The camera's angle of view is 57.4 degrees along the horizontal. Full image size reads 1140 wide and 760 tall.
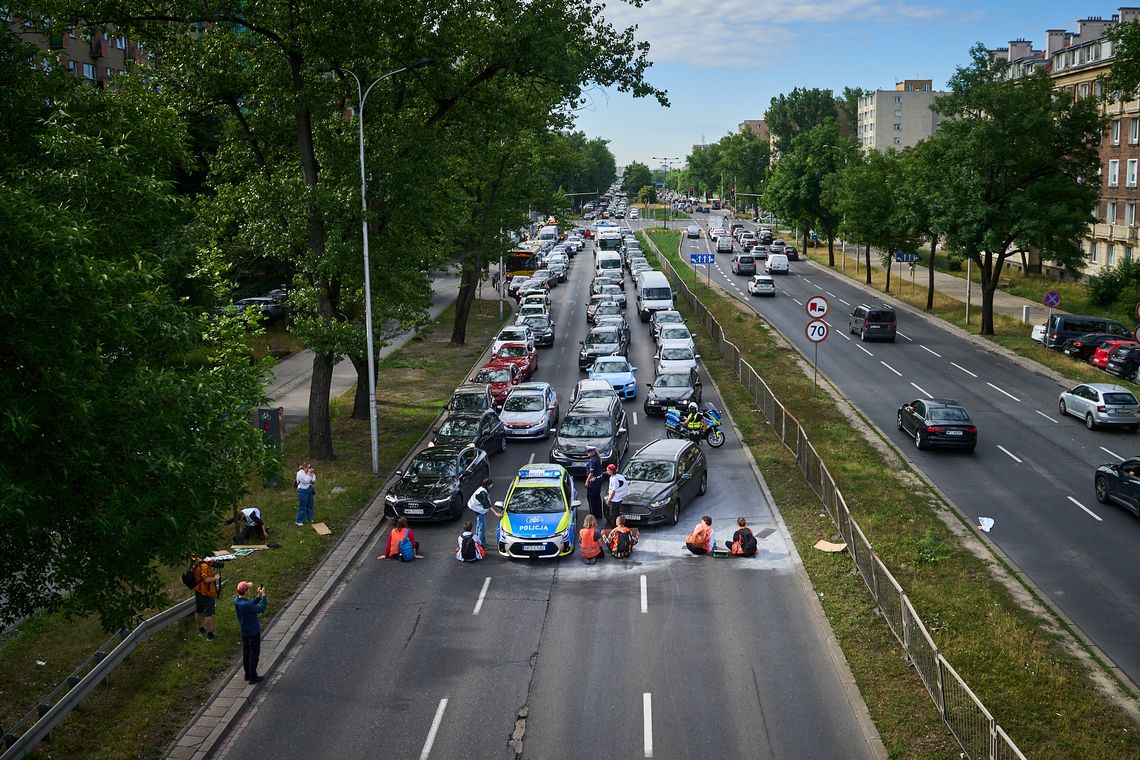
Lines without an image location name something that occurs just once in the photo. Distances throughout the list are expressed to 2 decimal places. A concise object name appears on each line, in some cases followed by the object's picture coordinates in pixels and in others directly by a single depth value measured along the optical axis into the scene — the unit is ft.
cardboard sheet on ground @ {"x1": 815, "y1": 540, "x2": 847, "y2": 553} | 69.00
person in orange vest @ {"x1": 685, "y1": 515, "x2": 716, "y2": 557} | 69.92
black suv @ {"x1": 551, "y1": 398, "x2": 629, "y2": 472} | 89.86
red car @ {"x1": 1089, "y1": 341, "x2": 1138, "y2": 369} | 135.54
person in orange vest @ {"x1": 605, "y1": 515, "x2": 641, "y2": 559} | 69.51
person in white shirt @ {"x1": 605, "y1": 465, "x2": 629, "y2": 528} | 75.10
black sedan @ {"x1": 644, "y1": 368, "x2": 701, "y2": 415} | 114.11
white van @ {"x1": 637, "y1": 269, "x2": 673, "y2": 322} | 191.11
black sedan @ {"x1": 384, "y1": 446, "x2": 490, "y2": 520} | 77.41
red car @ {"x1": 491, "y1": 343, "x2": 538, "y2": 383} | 136.77
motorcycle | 99.86
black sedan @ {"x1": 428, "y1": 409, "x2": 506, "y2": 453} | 94.38
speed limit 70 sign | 105.91
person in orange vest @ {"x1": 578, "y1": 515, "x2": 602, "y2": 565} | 68.80
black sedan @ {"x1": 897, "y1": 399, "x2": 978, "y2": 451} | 98.07
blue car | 124.26
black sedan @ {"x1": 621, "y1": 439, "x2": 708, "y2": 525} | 75.77
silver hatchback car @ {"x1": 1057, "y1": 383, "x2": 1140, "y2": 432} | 105.50
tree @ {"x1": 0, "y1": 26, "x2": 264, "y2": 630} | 36.37
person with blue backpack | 69.87
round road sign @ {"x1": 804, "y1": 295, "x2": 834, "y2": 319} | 104.60
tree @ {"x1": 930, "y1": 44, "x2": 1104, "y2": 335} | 156.76
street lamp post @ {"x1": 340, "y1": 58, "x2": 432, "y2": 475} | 87.25
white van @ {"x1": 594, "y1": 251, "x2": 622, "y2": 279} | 260.21
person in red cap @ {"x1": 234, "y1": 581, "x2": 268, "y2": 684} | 50.57
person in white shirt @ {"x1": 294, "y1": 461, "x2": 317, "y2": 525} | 75.15
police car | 69.36
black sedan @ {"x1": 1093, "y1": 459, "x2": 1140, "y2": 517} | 77.51
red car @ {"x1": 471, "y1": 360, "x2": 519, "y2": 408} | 121.49
